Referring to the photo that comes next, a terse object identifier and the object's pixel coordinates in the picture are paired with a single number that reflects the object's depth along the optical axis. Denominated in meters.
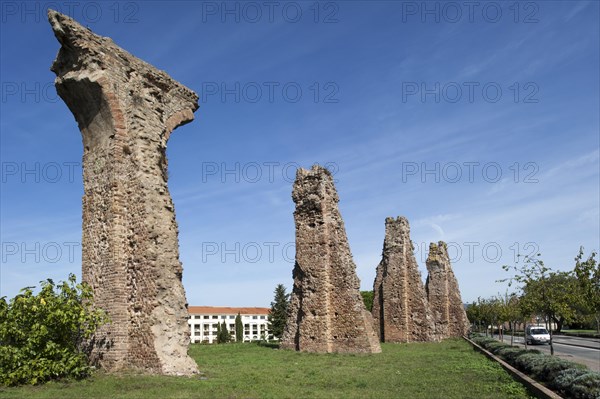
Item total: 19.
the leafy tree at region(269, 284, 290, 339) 47.56
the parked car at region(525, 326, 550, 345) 37.50
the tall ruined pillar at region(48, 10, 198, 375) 12.12
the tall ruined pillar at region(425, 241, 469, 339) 37.59
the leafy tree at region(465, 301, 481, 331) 45.97
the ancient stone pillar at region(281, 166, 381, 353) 20.77
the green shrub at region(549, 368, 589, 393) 10.29
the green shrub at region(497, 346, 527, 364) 16.84
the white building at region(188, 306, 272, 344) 98.38
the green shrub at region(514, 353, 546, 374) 13.54
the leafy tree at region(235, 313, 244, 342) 45.57
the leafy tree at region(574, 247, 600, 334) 13.18
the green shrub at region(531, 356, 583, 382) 11.88
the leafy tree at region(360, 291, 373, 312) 58.64
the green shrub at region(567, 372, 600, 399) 9.14
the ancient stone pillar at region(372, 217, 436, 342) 30.36
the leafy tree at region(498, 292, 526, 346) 30.81
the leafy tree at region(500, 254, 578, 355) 18.83
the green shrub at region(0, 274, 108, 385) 10.41
